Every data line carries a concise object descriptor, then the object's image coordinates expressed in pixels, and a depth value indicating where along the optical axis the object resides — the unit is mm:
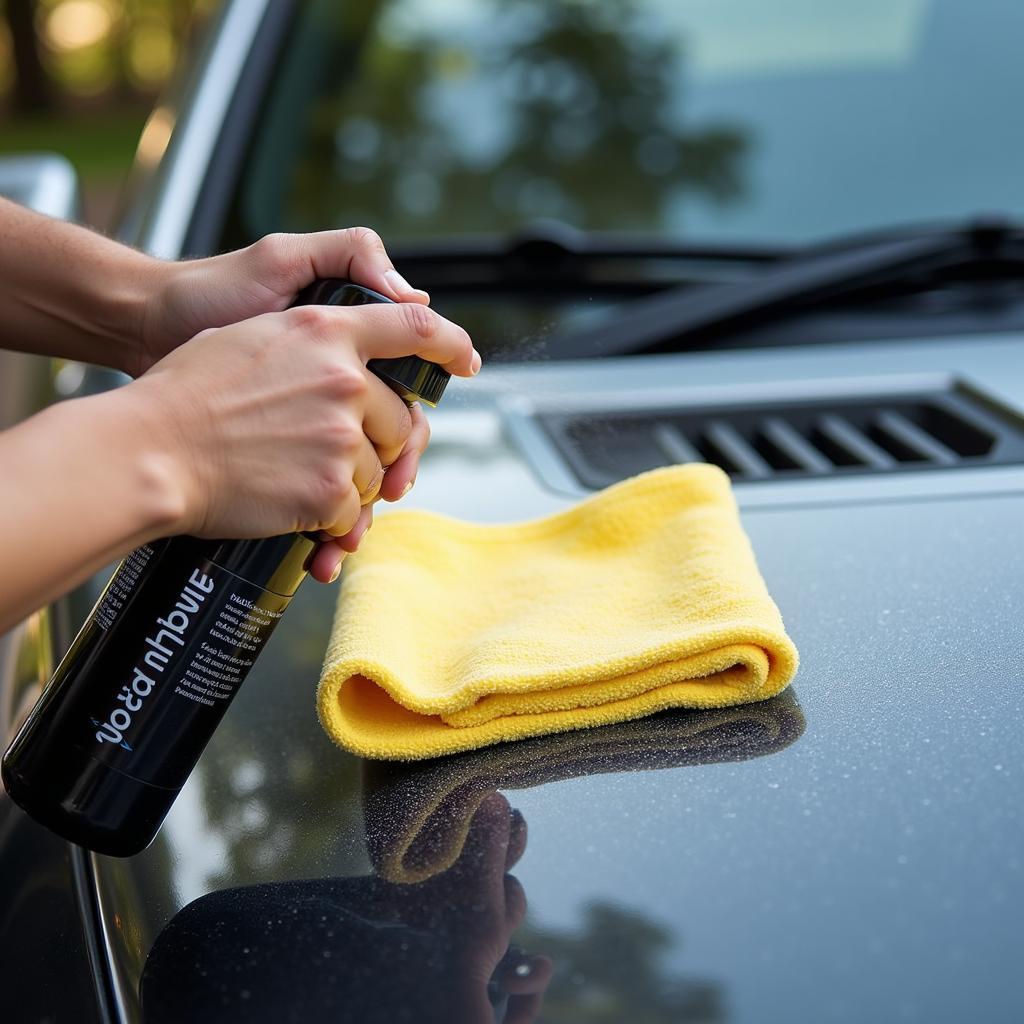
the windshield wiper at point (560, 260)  1831
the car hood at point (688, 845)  748
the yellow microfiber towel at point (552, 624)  992
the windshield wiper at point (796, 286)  1641
